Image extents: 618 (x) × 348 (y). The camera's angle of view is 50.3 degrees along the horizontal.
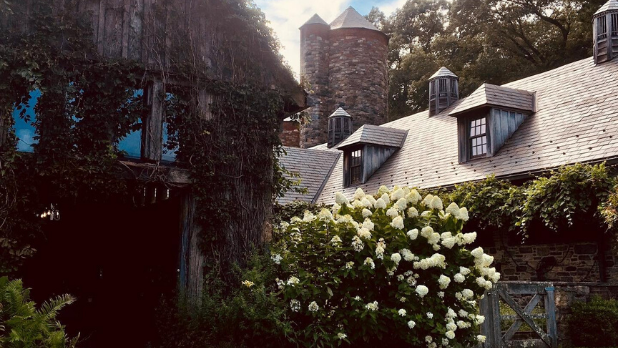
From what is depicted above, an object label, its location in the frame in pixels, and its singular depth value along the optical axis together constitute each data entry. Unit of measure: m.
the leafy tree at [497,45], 27.77
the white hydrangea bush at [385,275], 7.63
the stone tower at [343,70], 32.25
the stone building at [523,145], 14.69
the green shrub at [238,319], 7.64
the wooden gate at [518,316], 9.92
